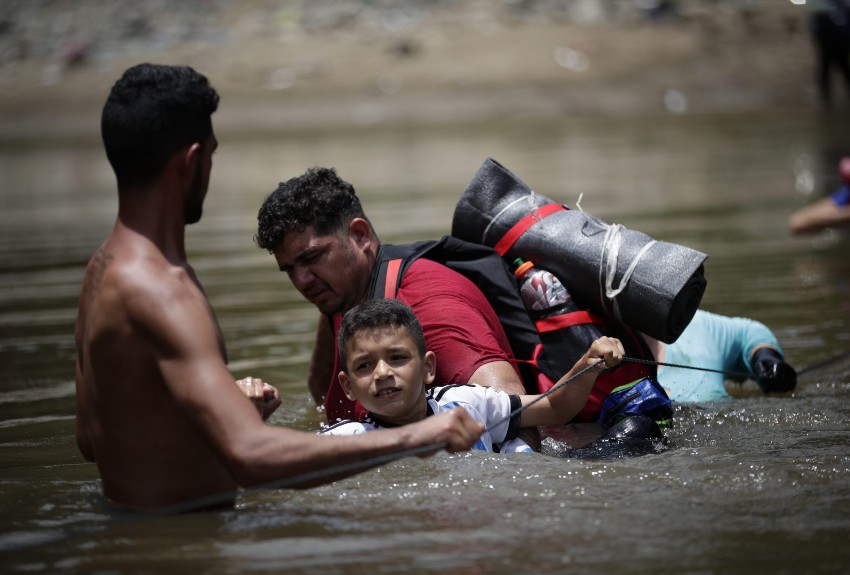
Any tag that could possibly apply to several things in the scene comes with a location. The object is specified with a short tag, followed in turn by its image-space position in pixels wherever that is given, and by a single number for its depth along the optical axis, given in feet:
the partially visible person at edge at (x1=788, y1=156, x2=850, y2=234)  49.37
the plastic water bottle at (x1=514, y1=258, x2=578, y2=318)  35.24
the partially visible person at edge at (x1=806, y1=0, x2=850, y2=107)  117.19
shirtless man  23.44
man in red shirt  32.76
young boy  30.19
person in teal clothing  42.19
